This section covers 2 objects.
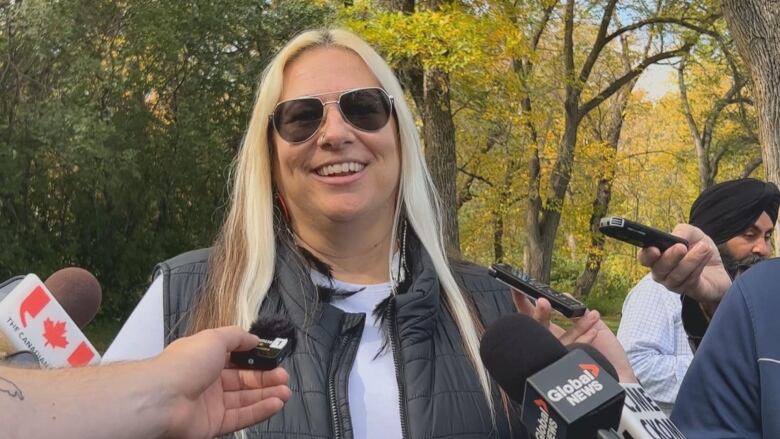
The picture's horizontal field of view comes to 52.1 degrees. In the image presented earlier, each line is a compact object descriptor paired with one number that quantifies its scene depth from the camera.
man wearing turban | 3.78
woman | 2.13
